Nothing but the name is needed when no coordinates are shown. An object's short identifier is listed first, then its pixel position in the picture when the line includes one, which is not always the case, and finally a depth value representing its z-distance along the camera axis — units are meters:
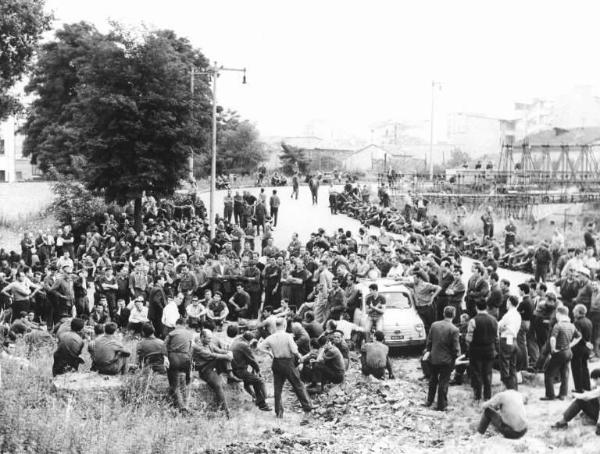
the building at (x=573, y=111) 85.38
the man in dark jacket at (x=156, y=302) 16.92
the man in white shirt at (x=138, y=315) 16.22
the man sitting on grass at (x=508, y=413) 10.59
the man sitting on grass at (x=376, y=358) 13.70
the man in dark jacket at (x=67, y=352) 13.12
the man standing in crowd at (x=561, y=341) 12.30
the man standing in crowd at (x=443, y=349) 12.22
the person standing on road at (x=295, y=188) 39.01
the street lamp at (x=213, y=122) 26.53
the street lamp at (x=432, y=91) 58.14
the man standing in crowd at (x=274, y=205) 30.23
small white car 15.88
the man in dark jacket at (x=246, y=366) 12.85
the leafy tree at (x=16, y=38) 23.30
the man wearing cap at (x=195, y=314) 16.16
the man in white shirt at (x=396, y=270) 18.61
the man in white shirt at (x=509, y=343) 12.50
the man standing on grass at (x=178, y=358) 12.34
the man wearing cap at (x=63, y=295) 17.64
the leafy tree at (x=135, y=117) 25.98
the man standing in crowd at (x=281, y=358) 12.52
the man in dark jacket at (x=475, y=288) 15.48
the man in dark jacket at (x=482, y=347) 12.30
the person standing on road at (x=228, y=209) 29.81
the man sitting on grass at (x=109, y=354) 13.04
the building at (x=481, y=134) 93.94
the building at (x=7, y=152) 67.25
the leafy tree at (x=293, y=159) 70.69
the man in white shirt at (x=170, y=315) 15.55
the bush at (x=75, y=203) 30.59
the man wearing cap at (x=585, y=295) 14.84
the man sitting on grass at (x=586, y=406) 11.09
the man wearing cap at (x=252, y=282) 18.78
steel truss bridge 45.71
